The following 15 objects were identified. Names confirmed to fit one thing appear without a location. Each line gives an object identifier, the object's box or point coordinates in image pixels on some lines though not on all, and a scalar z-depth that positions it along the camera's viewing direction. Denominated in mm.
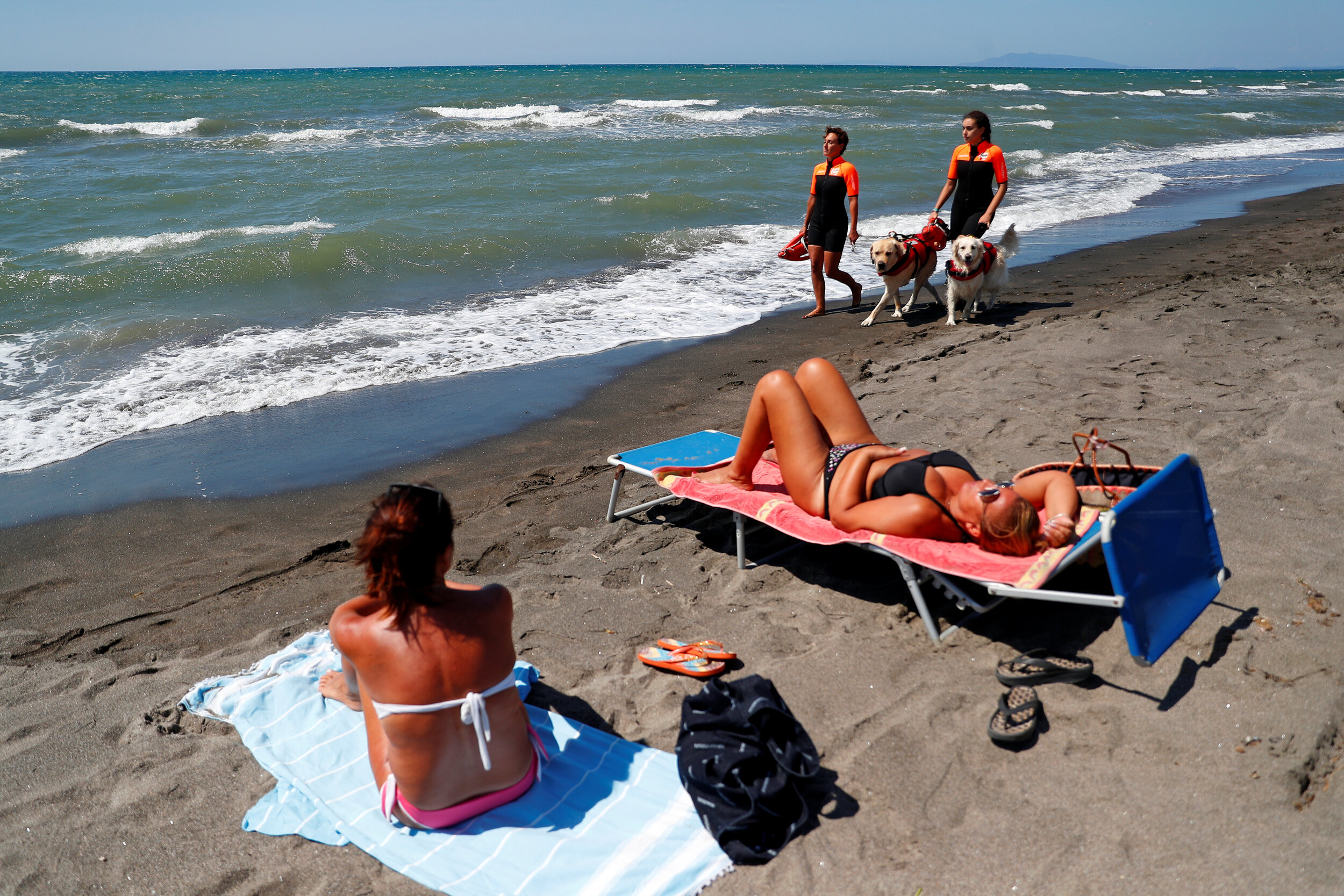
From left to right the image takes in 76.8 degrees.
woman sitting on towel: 2416
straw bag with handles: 3686
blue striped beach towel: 2467
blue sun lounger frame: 2834
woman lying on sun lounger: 3365
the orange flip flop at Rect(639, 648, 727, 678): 3324
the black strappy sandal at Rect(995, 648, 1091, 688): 3041
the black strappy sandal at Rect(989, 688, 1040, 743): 2779
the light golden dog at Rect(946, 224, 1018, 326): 7789
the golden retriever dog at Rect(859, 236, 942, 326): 8227
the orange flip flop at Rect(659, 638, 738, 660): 3402
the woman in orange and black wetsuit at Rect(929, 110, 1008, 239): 7609
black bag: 2533
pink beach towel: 3176
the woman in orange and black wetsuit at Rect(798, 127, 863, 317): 8383
